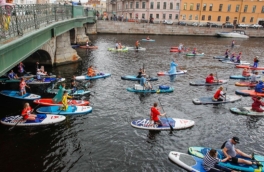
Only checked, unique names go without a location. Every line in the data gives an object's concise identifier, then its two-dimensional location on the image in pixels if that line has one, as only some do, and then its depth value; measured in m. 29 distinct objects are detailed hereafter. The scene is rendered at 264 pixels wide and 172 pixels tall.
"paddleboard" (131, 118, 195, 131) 16.56
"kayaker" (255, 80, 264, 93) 24.27
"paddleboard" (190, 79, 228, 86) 26.67
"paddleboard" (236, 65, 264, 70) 35.10
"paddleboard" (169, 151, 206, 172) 12.41
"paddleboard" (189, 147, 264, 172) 12.25
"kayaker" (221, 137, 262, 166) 12.55
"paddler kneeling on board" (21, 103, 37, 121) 16.44
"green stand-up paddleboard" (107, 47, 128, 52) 45.85
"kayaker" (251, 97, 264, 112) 19.58
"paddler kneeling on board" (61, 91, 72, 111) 18.61
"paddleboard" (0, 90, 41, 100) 20.83
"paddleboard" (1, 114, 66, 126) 16.27
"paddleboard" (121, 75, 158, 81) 27.64
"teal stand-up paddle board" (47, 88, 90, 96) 22.52
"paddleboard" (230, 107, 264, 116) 19.22
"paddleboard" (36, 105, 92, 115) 18.33
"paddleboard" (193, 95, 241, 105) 21.34
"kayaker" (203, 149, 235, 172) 11.92
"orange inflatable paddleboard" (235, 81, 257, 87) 26.95
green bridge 11.95
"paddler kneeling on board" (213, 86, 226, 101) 21.39
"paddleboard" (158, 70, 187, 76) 30.31
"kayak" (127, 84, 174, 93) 23.47
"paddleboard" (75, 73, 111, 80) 27.29
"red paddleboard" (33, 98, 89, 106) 19.95
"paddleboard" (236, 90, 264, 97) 23.98
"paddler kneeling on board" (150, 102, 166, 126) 16.86
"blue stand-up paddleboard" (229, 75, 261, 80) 29.68
